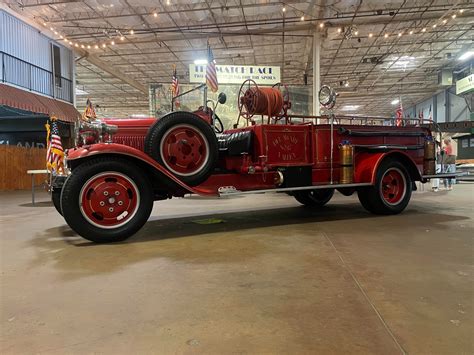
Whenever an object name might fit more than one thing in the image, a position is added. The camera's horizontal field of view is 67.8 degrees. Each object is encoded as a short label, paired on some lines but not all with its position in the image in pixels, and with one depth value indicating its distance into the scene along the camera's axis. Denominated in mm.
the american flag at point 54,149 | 8586
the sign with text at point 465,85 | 18141
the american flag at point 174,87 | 8283
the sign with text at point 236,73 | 14148
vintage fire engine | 4133
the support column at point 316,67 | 14656
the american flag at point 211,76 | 7472
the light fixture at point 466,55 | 18422
